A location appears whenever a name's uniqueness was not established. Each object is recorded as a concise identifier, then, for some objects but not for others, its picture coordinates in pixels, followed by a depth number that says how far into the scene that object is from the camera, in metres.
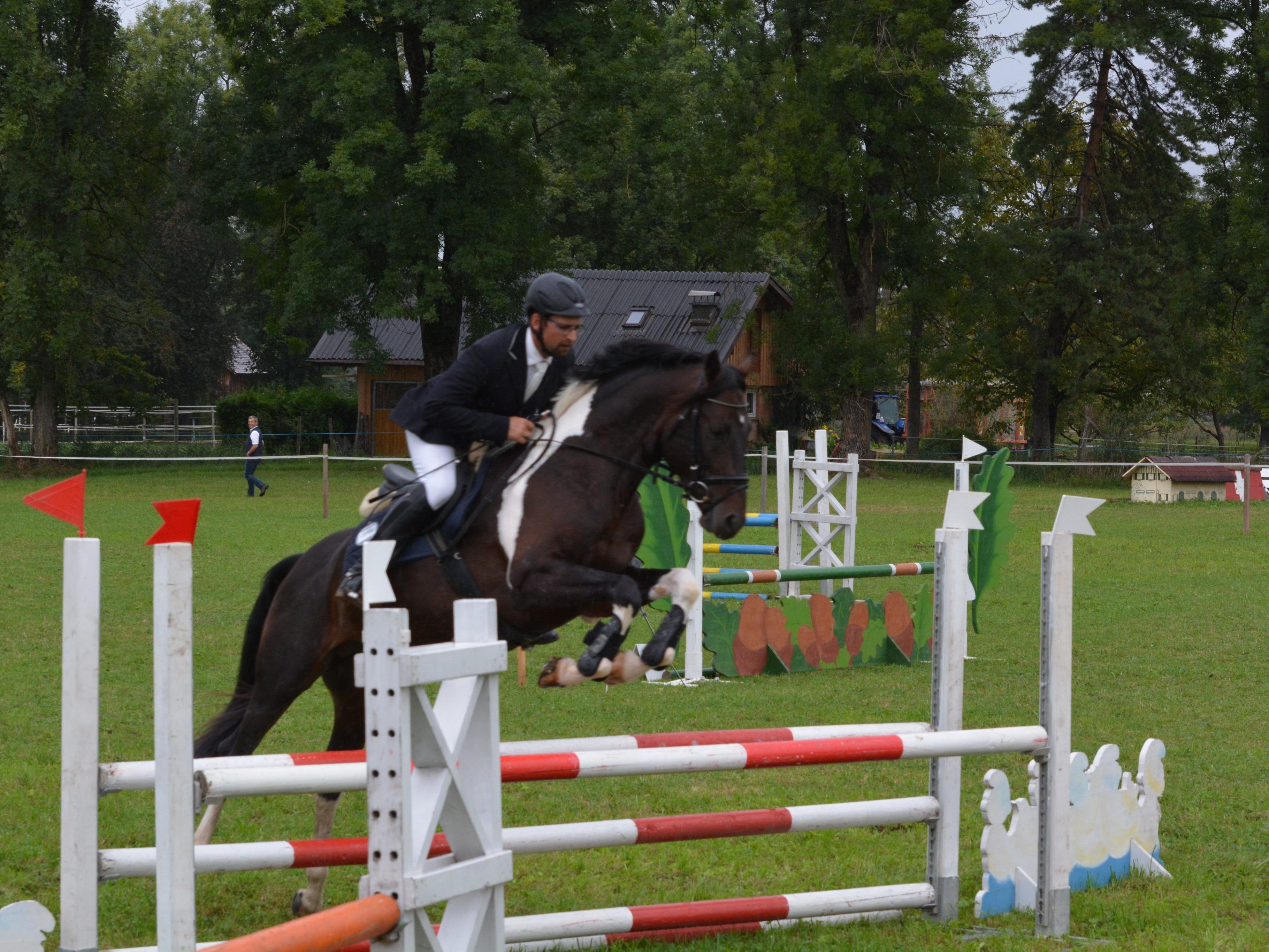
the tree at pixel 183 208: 55.62
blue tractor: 91.82
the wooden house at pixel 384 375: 66.12
